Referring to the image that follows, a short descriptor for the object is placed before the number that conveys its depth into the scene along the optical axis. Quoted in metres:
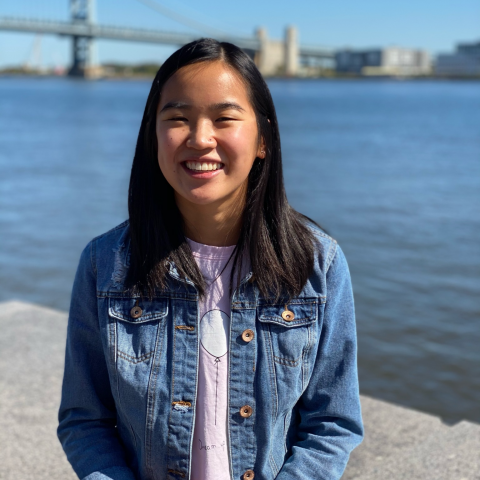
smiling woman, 1.32
